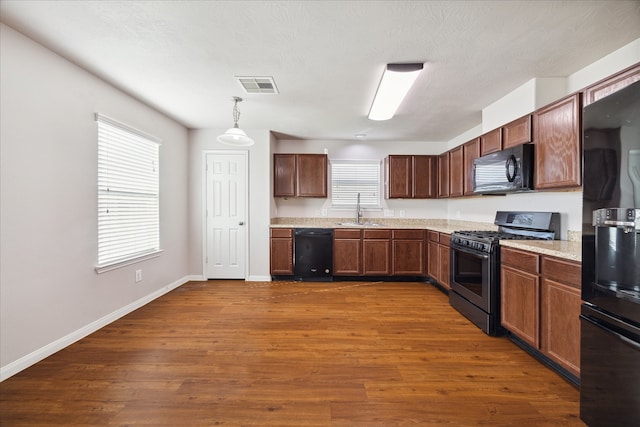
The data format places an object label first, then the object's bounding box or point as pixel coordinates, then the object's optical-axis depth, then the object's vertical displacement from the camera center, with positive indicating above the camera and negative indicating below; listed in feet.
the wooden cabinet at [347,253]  13.89 -2.27
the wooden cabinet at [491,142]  9.04 +2.60
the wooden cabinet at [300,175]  14.84 +2.12
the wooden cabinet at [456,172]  11.76 +1.89
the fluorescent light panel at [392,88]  7.39 +4.05
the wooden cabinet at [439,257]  11.48 -2.20
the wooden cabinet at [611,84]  5.13 +2.76
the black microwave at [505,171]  7.74 +1.36
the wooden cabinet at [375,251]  13.84 -2.15
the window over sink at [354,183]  15.87 +1.77
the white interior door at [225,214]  13.89 -0.15
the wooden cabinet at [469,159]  10.47 +2.26
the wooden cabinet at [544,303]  5.57 -2.29
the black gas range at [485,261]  7.91 -1.69
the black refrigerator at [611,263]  3.75 -0.82
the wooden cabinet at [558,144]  6.37 +1.82
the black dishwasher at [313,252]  13.88 -2.21
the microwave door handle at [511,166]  8.00 +1.43
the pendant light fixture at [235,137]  9.46 +2.77
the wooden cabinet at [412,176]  14.82 +2.06
